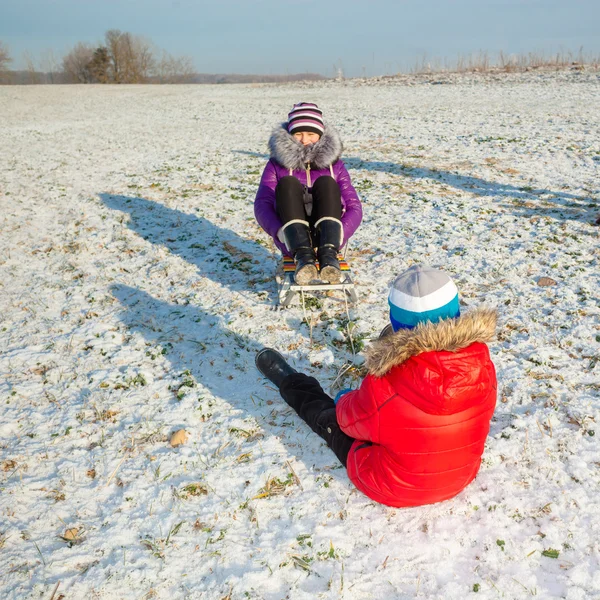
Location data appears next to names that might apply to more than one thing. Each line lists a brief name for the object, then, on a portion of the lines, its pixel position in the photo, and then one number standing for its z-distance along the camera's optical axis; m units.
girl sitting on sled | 4.27
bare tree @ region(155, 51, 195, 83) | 53.34
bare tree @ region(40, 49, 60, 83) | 52.54
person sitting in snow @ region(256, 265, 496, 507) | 2.24
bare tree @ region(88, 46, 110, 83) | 47.03
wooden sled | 4.38
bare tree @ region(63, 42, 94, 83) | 51.78
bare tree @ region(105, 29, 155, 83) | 48.81
